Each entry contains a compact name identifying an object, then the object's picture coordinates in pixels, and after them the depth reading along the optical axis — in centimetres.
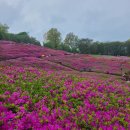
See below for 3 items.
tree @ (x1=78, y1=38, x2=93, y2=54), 5195
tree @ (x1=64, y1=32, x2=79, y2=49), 5696
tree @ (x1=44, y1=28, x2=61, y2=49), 5244
